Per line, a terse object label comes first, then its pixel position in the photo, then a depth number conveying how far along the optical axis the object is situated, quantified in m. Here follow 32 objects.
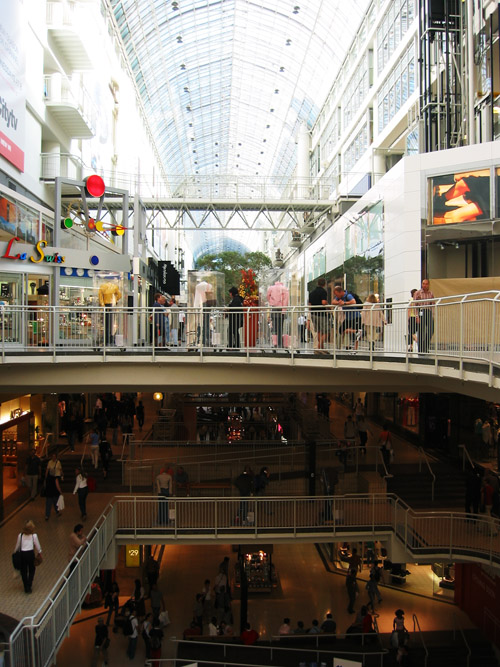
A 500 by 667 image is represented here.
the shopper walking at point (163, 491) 16.91
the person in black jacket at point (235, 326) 13.91
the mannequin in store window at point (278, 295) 15.34
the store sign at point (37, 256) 17.62
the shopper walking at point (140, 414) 26.69
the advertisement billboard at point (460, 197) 17.64
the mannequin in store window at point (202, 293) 16.27
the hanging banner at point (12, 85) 17.97
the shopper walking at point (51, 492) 15.60
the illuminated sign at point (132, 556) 20.42
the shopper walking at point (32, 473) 17.77
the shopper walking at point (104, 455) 19.78
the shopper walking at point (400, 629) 15.81
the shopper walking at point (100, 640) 14.98
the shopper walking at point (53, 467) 15.44
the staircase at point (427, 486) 18.31
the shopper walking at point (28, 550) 10.47
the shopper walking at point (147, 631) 15.54
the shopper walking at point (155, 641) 15.28
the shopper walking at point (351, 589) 18.92
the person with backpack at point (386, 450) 20.34
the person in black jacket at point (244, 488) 17.12
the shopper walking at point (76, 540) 12.77
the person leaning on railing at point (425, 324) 10.71
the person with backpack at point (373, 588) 18.73
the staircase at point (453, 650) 16.00
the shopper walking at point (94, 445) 19.85
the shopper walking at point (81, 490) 15.51
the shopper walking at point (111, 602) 17.17
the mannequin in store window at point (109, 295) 14.98
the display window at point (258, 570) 20.39
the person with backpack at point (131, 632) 15.48
